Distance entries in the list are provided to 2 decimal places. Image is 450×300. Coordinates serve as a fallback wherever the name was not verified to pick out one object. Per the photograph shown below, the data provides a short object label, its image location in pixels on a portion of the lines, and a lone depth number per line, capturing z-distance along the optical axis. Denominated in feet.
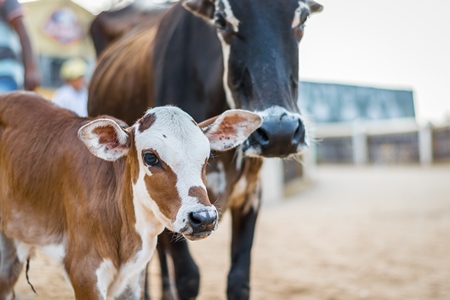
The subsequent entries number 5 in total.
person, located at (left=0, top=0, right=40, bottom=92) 13.79
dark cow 10.05
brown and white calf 8.14
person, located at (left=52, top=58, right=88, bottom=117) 23.84
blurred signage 67.87
